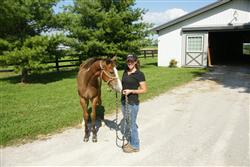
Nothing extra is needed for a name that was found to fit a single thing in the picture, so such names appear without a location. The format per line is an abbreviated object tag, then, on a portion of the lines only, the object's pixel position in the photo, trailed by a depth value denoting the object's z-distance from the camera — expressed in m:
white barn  20.16
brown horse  5.70
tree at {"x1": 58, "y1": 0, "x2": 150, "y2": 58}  19.96
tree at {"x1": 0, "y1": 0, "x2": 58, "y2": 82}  13.62
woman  5.12
